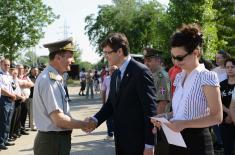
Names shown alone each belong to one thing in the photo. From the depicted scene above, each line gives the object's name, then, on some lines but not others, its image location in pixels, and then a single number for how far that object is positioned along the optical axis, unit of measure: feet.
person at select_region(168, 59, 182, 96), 21.08
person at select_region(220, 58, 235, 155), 20.66
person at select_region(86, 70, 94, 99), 79.27
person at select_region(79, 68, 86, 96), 86.58
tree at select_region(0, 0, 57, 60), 72.79
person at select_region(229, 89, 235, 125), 19.42
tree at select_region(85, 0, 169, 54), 138.51
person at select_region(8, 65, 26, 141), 34.00
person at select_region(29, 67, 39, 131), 39.60
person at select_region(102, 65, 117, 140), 32.58
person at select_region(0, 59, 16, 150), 30.63
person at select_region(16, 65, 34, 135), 36.73
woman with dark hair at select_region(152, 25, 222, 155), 10.16
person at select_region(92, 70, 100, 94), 98.15
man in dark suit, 12.73
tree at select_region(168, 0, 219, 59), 58.44
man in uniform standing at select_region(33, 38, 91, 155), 13.10
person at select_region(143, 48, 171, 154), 18.94
